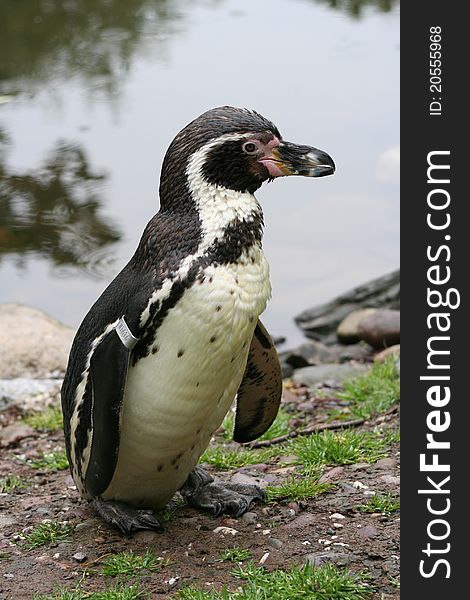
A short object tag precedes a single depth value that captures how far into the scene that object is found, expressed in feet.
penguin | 23.41
